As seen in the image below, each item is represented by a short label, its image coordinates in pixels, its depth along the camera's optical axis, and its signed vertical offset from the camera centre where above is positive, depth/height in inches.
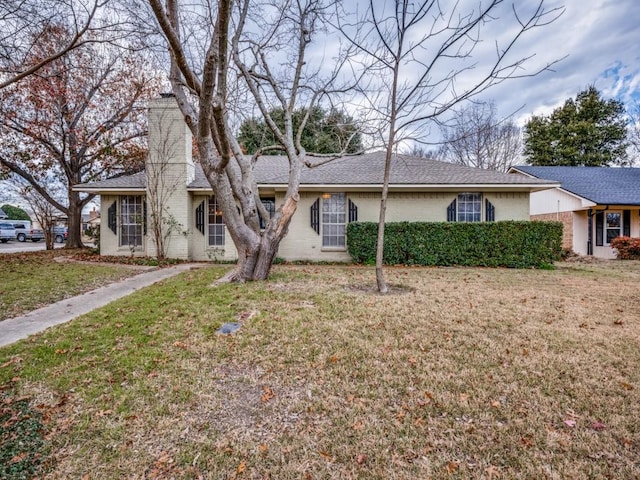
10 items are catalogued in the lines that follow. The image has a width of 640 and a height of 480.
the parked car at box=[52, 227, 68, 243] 1232.0 +6.6
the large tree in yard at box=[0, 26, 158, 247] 583.8 +218.3
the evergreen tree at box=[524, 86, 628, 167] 1037.8 +325.2
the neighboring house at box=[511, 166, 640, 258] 601.0 +45.6
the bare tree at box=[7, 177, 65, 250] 719.7 +98.6
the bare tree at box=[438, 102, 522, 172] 1122.7 +296.2
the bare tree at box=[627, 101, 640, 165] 918.4 +303.4
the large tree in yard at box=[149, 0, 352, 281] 264.1 +137.6
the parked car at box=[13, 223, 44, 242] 1194.6 +14.4
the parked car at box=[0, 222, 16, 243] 1091.3 +20.5
